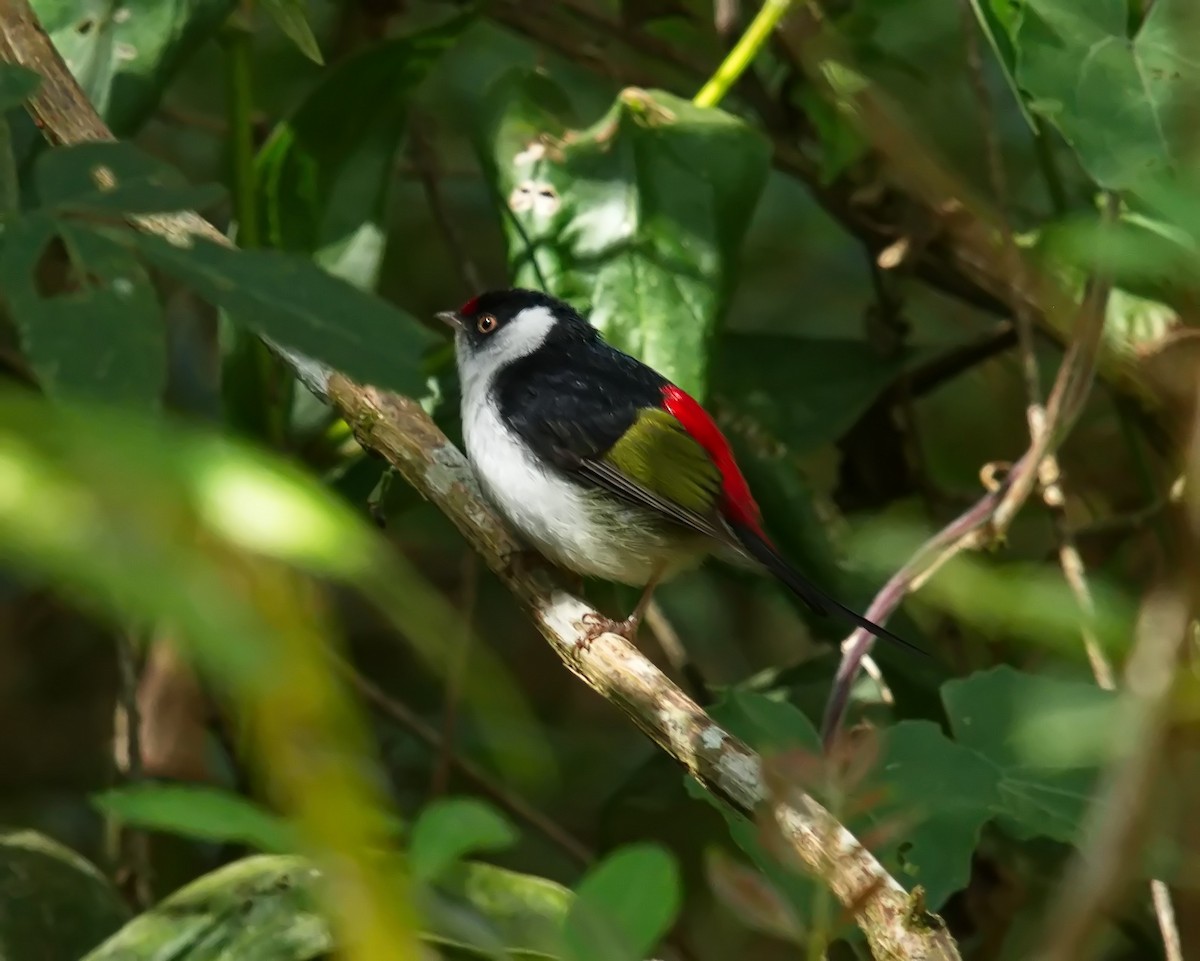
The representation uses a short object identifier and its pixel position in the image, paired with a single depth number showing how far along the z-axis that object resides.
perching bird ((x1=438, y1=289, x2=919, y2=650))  5.93
